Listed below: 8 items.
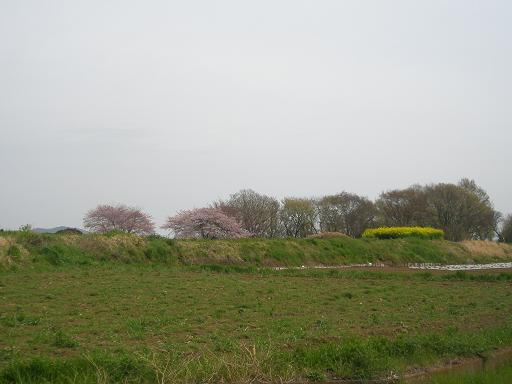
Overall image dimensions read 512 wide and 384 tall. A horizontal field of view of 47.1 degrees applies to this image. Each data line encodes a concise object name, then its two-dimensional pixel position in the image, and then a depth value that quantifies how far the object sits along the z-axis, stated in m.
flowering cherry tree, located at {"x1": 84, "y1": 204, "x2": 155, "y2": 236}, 52.31
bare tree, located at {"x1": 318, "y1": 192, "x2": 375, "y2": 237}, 69.59
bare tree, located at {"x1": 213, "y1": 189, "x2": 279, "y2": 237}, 60.38
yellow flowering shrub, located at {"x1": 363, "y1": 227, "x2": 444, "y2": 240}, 46.50
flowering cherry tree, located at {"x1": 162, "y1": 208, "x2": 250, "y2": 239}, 47.09
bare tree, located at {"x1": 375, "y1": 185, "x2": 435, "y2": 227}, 71.19
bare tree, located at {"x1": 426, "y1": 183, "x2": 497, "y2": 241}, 68.69
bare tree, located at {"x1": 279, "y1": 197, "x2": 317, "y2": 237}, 64.56
